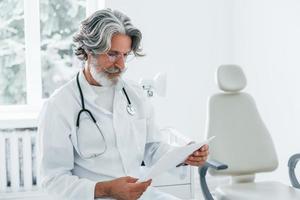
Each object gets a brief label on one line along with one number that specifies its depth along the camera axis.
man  1.49
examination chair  2.09
